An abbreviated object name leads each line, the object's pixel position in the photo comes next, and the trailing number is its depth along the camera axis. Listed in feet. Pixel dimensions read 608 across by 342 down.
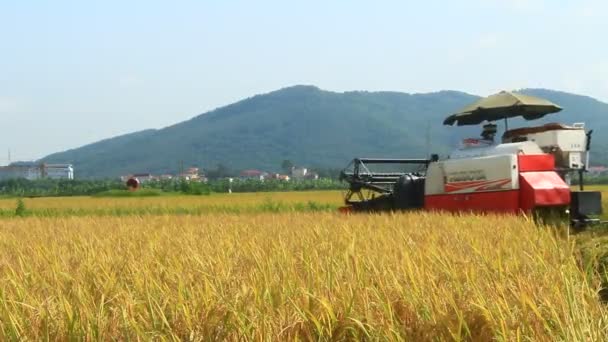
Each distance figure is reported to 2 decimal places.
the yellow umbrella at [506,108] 42.91
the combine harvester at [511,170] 39.22
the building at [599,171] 439.43
